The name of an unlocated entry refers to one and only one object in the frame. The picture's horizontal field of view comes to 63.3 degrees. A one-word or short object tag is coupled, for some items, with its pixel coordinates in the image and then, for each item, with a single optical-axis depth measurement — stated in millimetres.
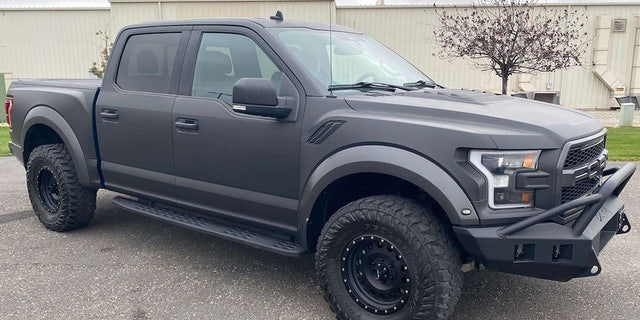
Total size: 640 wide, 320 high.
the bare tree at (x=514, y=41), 11312
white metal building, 18969
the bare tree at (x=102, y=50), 17711
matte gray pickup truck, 2740
